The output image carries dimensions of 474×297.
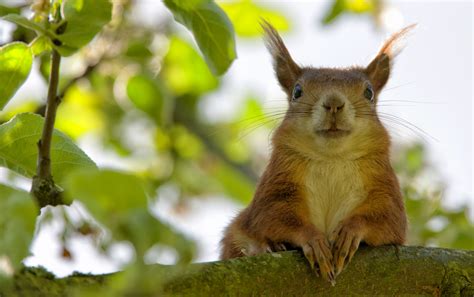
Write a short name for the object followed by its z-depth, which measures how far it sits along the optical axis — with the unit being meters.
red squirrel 7.10
